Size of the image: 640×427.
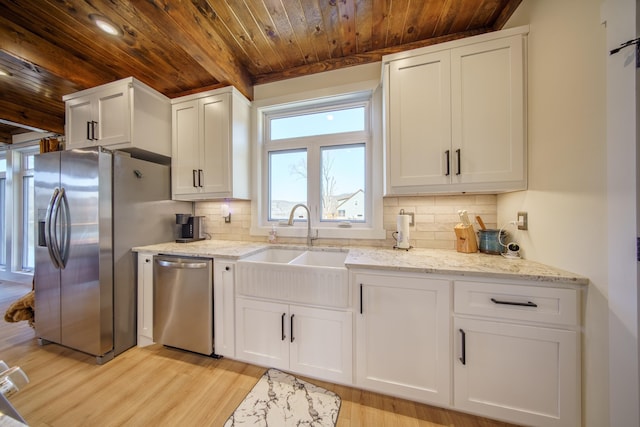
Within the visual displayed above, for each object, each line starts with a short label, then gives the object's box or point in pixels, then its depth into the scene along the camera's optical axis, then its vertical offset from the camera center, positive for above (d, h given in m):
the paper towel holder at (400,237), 1.81 -0.20
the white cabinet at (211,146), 2.12 +0.71
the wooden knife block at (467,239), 1.66 -0.20
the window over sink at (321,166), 2.15 +0.52
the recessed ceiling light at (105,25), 1.58 +1.46
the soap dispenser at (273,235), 2.24 -0.22
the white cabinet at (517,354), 1.08 -0.75
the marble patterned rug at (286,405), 1.24 -1.20
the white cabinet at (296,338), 1.43 -0.89
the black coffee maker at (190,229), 2.37 -0.17
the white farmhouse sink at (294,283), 1.43 -0.49
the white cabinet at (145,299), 1.91 -0.76
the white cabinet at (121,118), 2.00 +0.95
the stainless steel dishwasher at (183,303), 1.71 -0.74
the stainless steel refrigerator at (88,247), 1.75 -0.28
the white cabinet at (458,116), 1.43 +0.70
